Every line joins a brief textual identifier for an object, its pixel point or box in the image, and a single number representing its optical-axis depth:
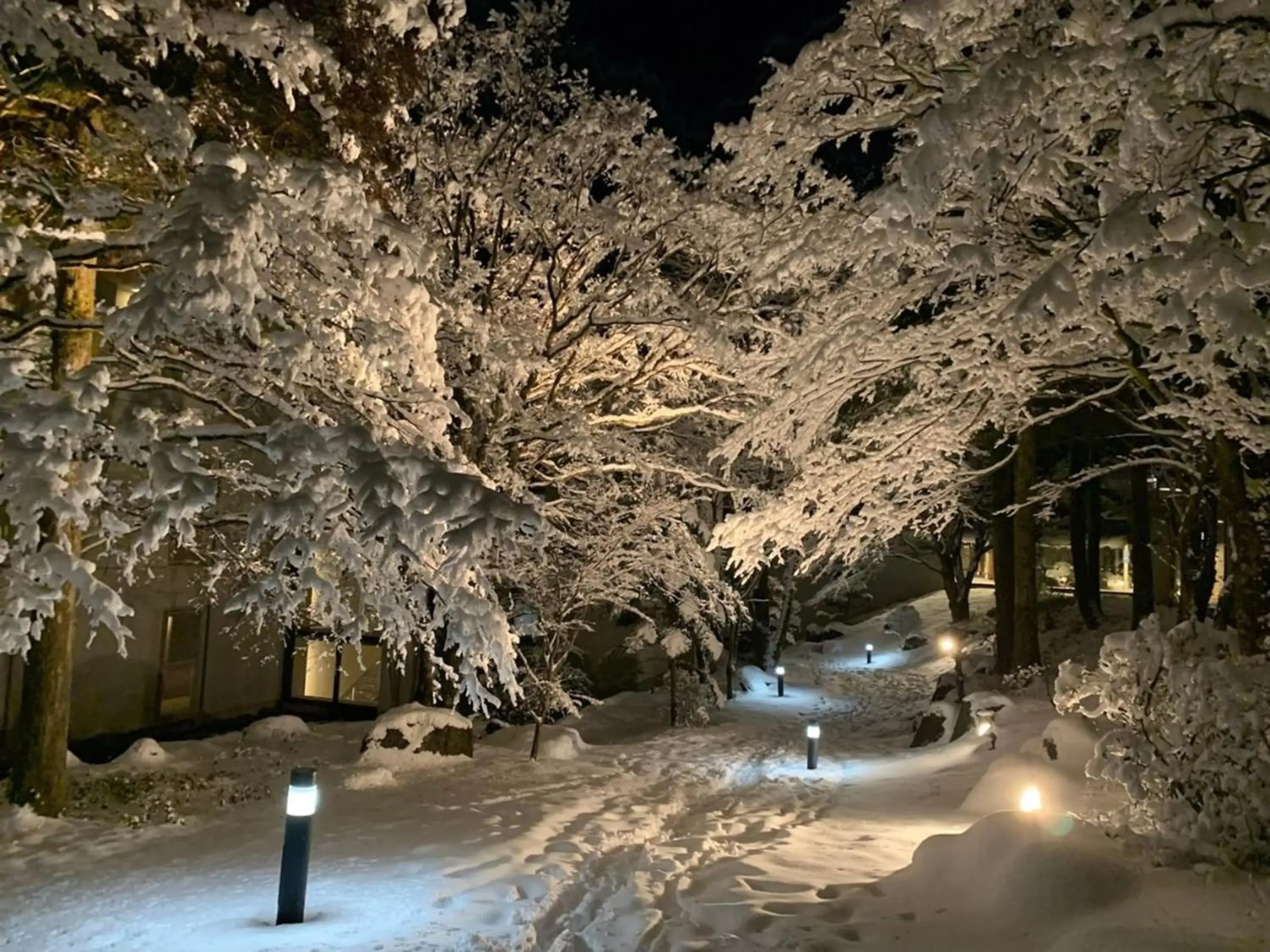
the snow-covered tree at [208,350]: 4.01
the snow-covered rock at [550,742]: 13.11
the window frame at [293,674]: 18.11
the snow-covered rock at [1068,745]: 9.51
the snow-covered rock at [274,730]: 13.53
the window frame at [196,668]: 15.46
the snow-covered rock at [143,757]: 10.86
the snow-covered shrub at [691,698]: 18.77
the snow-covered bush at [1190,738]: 5.28
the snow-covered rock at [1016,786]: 8.48
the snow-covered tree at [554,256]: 12.13
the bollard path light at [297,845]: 5.25
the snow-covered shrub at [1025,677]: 14.98
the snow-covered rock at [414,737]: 10.92
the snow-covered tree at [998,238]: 4.15
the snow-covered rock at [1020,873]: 5.25
